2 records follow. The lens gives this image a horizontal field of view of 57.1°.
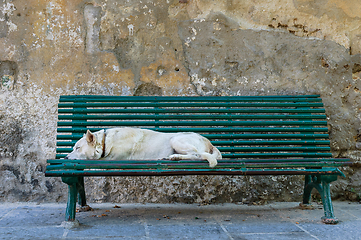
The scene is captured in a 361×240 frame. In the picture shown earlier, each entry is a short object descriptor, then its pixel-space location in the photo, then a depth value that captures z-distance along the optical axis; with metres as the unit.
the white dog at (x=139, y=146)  2.94
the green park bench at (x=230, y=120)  3.54
